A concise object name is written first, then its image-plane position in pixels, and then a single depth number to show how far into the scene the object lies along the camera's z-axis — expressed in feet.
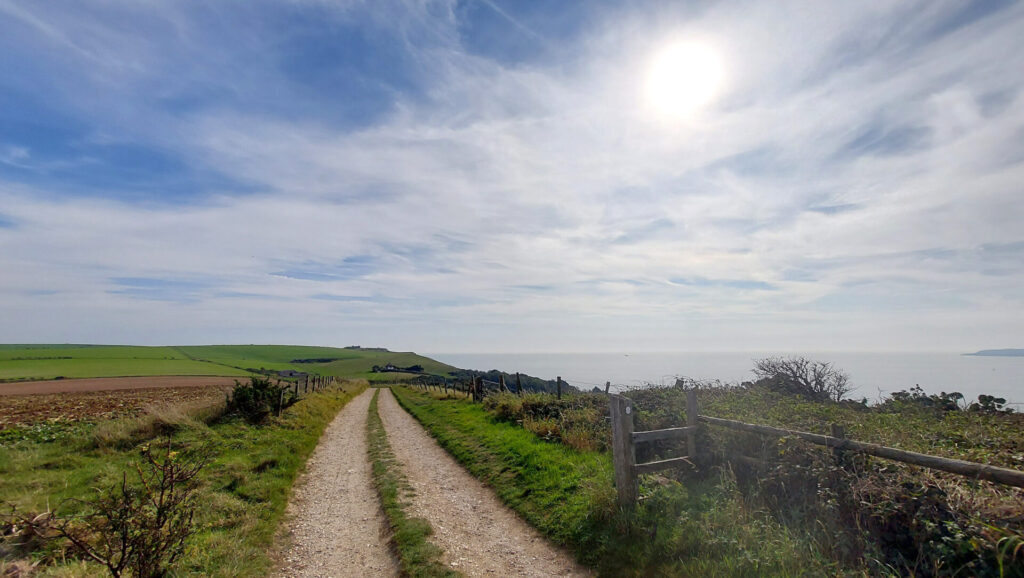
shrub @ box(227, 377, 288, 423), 58.80
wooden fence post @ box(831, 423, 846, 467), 19.34
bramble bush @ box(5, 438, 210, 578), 13.99
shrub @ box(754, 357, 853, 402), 41.57
